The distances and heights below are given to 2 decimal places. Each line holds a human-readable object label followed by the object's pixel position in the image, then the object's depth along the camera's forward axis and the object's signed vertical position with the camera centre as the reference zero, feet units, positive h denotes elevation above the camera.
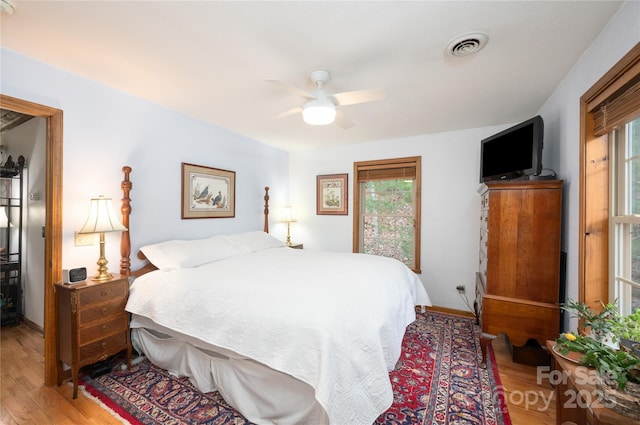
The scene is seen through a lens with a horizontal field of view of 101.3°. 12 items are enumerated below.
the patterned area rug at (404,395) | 5.54 -4.35
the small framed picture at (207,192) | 9.93 +0.80
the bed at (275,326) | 4.45 -2.33
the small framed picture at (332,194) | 13.97 +0.98
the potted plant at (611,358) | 3.21 -1.93
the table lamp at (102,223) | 6.64 -0.32
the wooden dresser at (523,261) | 6.61 -1.23
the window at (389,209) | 12.57 +0.20
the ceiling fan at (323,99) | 5.83 +2.62
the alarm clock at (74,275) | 6.35 -1.60
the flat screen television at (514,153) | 7.02 +1.89
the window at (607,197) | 4.98 +0.38
